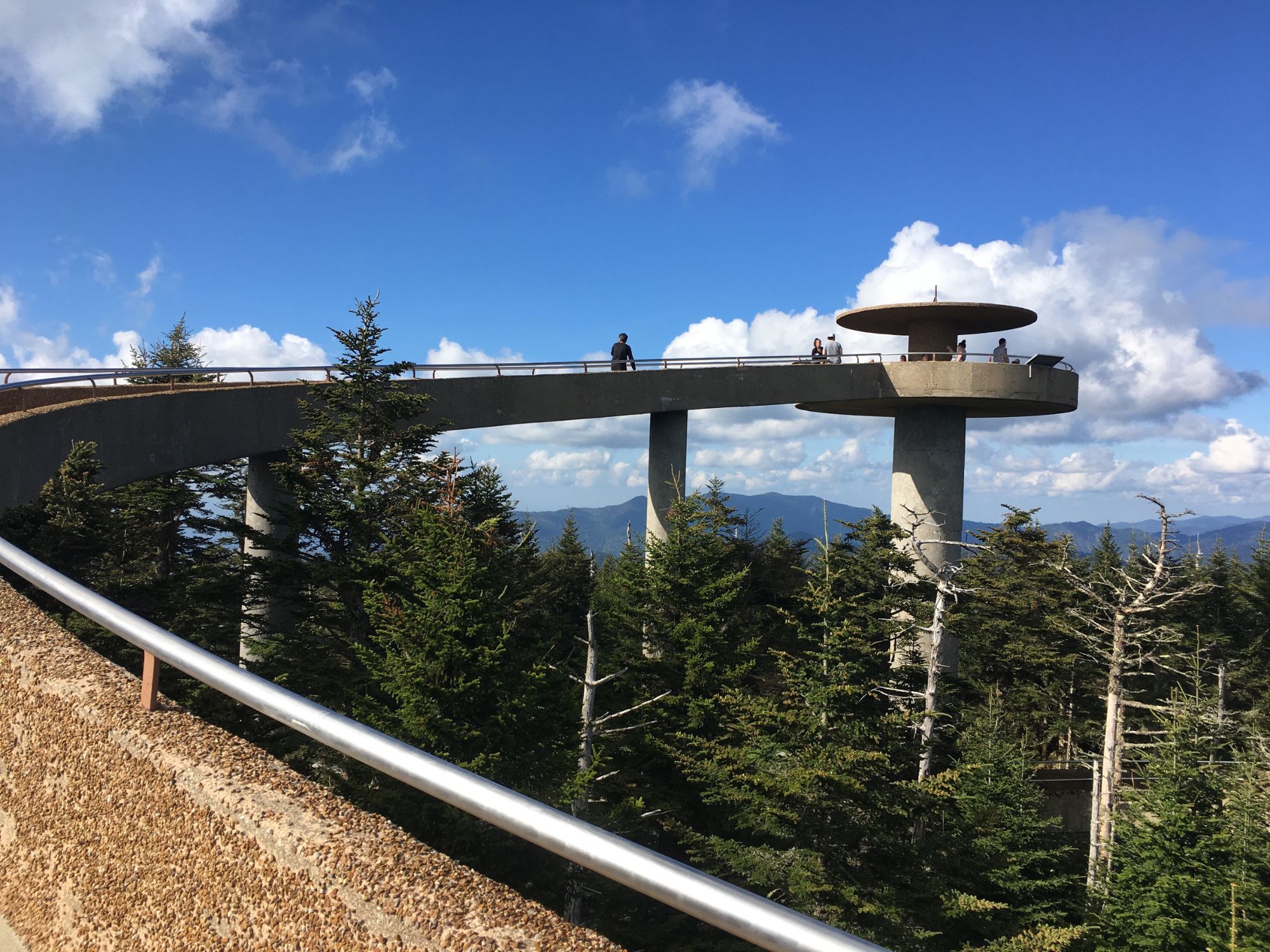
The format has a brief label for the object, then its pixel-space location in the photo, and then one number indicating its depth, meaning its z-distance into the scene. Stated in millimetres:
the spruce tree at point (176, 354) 36031
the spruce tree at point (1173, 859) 14438
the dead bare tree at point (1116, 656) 17703
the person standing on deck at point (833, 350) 26611
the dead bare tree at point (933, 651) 17500
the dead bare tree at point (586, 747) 14414
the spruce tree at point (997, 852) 17031
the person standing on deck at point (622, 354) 21719
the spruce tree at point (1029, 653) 31641
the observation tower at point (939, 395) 26266
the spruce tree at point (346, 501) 16094
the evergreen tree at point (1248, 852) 13922
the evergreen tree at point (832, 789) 14500
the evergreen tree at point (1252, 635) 42428
